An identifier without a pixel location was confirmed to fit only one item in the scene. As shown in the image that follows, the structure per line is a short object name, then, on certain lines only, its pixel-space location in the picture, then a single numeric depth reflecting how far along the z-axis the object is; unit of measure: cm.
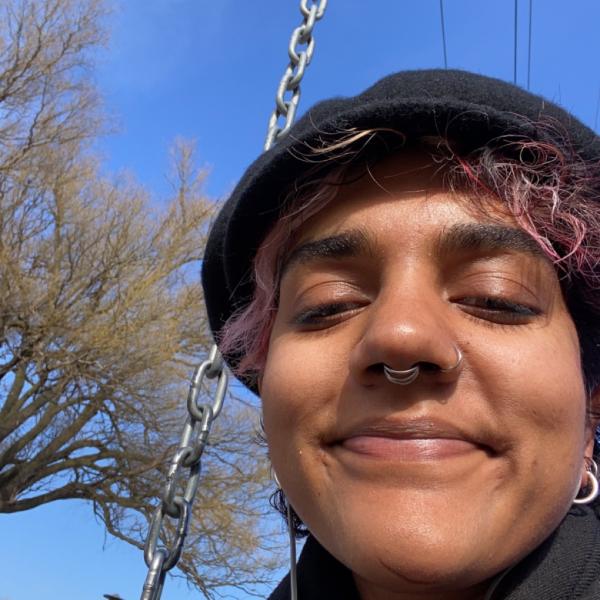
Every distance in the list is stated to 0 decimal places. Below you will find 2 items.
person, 24
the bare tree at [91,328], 548
